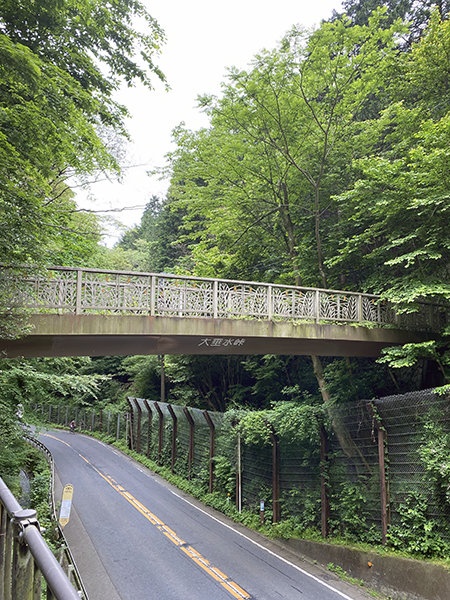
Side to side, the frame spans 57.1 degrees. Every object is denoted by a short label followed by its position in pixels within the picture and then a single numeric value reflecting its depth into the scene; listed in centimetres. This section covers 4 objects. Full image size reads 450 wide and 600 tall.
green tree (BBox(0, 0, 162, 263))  693
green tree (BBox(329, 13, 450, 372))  1140
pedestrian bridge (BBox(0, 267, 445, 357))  907
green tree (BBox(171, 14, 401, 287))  1452
